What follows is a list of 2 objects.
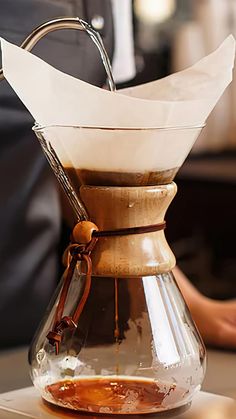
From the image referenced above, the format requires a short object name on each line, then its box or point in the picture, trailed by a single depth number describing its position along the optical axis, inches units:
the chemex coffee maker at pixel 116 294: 33.2
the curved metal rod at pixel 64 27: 33.9
